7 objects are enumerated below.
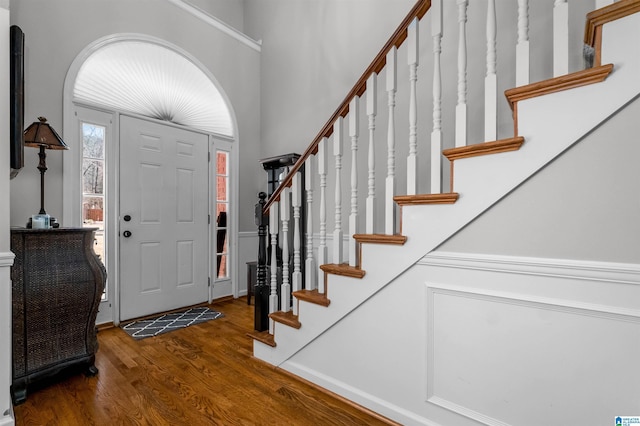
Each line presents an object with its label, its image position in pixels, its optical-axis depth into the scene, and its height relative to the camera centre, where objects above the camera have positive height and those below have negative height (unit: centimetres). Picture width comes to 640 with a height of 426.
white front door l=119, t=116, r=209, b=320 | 295 -8
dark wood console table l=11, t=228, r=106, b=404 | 172 -56
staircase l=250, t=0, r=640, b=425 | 107 +0
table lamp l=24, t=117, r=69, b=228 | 209 +49
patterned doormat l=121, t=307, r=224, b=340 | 270 -108
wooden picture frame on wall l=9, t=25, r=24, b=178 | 144 +52
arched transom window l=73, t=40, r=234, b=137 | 278 +126
